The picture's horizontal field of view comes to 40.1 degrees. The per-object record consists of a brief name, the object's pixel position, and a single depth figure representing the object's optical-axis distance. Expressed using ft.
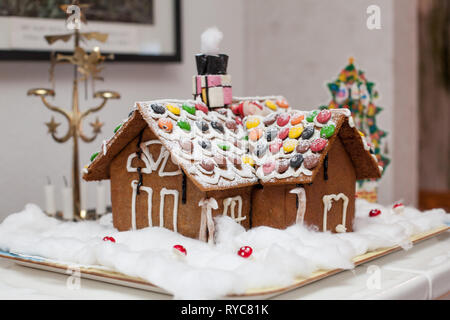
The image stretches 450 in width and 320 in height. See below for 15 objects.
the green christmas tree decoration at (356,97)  5.87
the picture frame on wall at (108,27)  6.26
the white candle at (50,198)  5.91
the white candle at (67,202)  5.85
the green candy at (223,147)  4.01
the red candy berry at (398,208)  4.94
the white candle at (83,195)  6.09
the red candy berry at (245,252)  3.49
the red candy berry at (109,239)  3.85
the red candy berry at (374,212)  4.79
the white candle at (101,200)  5.91
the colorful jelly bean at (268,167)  3.97
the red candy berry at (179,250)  3.38
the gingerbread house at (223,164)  3.84
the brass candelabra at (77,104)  5.77
